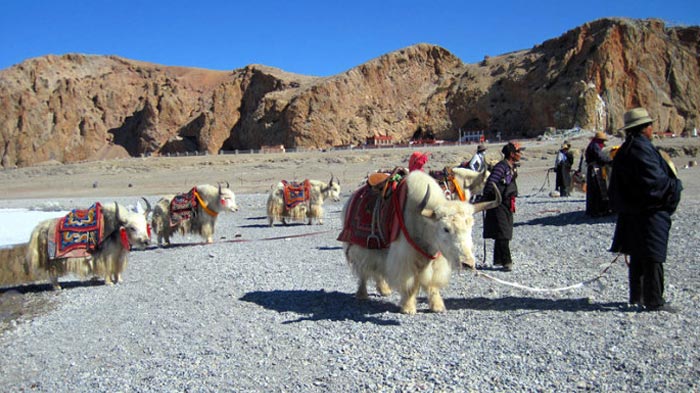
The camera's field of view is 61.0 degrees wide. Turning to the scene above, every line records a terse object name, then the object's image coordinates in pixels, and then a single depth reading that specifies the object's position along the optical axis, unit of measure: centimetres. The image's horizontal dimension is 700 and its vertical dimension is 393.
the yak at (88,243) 850
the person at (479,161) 1112
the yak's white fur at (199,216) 1265
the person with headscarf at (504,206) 779
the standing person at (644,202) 538
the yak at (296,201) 1585
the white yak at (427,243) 535
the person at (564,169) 1777
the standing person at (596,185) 1134
